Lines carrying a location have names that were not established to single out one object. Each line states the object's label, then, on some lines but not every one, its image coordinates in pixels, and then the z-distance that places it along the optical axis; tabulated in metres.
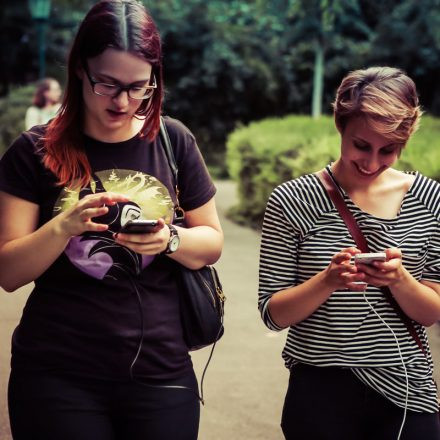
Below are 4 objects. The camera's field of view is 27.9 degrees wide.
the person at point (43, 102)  11.87
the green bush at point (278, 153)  9.86
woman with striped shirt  2.61
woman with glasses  2.45
